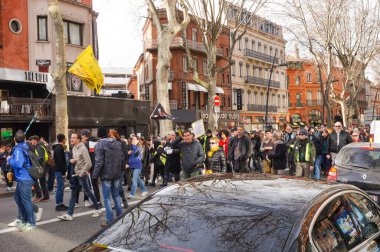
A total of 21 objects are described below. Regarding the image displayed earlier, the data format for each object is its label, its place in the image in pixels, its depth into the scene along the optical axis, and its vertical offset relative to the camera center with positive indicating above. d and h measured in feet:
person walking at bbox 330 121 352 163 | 43.01 -2.06
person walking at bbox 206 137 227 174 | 39.63 -3.64
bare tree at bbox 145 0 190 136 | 65.41 +10.37
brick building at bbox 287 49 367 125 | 264.11 +14.19
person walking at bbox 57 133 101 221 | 28.91 -3.48
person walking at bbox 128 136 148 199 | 36.70 -3.48
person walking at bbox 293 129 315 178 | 37.78 -3.18
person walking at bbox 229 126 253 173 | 40.06 -2.81
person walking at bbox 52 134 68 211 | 34.32 -2.83
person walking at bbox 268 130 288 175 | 37.88 -3.27
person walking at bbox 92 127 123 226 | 26.09 -2.67
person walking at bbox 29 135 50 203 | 37.99 -5.07
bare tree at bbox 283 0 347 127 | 101.87 +20.93
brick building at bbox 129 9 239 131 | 152.25 +15.33
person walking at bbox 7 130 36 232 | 25.67 -3.24
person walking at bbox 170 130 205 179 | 33.42 -2.65
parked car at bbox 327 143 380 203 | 25.02 -3.00
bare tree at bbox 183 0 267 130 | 81.30 +16.57
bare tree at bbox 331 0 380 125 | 114.28 +18.32
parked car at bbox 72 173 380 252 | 9.32 -2.31
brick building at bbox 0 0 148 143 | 78.28 +12.11
